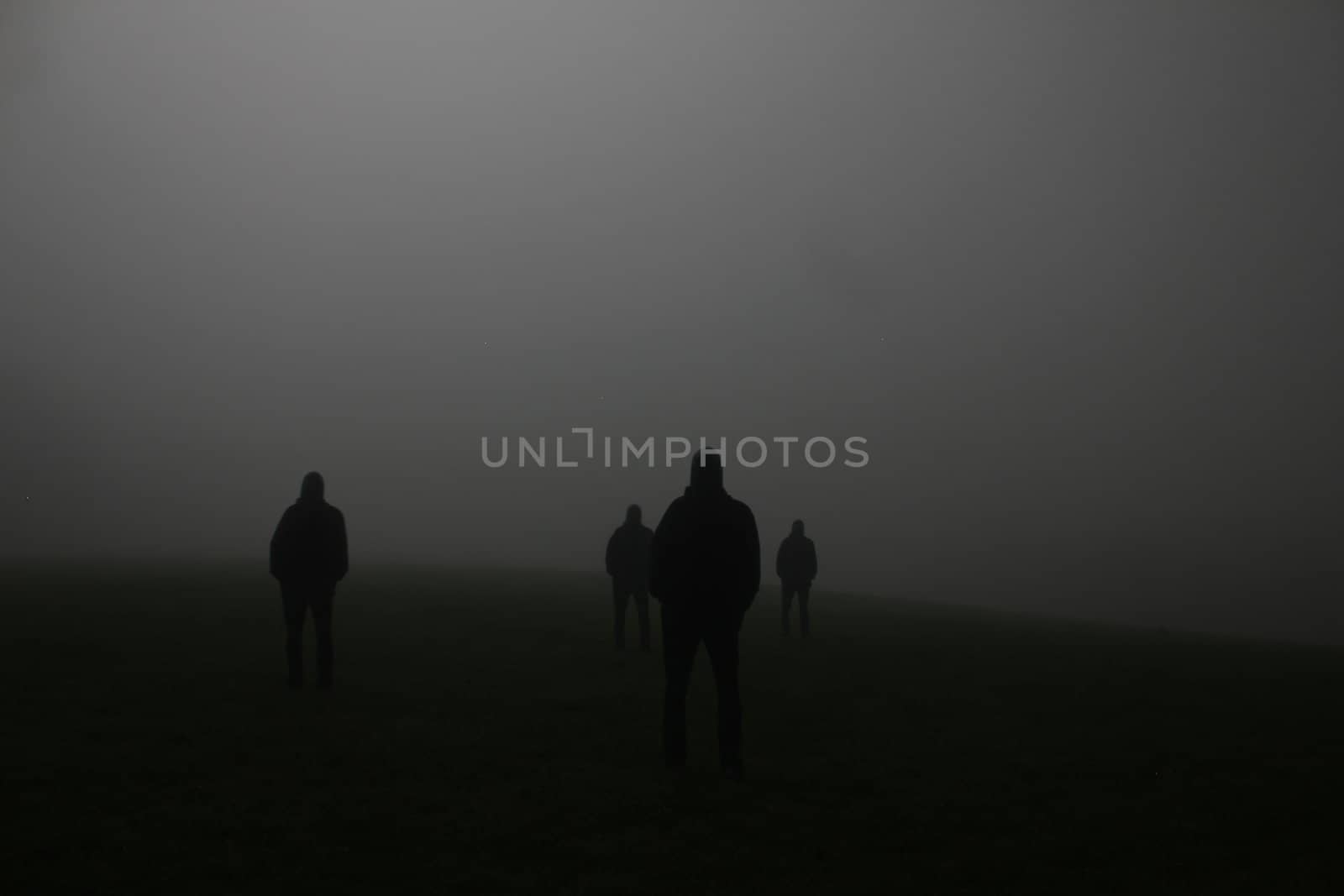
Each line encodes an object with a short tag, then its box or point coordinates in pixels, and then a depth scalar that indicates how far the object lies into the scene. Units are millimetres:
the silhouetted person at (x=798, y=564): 22359
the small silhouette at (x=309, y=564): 13555
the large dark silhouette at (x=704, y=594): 9945
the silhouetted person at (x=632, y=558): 18875
